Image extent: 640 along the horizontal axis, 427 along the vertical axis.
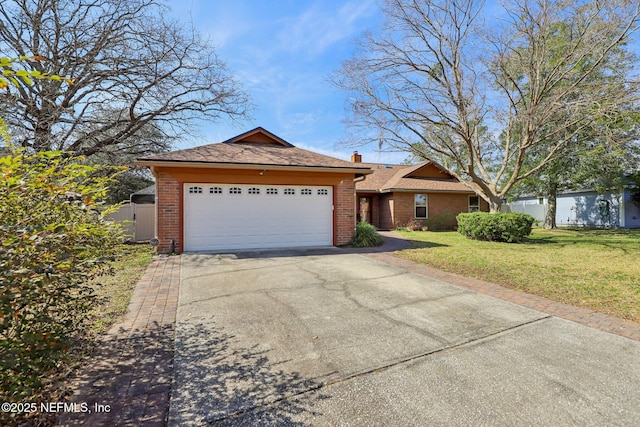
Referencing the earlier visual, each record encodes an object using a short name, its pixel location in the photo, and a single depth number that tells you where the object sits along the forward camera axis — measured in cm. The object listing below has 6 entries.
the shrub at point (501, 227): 1249
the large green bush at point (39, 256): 184
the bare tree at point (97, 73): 1125
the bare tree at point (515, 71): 1133
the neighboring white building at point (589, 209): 2102
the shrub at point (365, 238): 1120
